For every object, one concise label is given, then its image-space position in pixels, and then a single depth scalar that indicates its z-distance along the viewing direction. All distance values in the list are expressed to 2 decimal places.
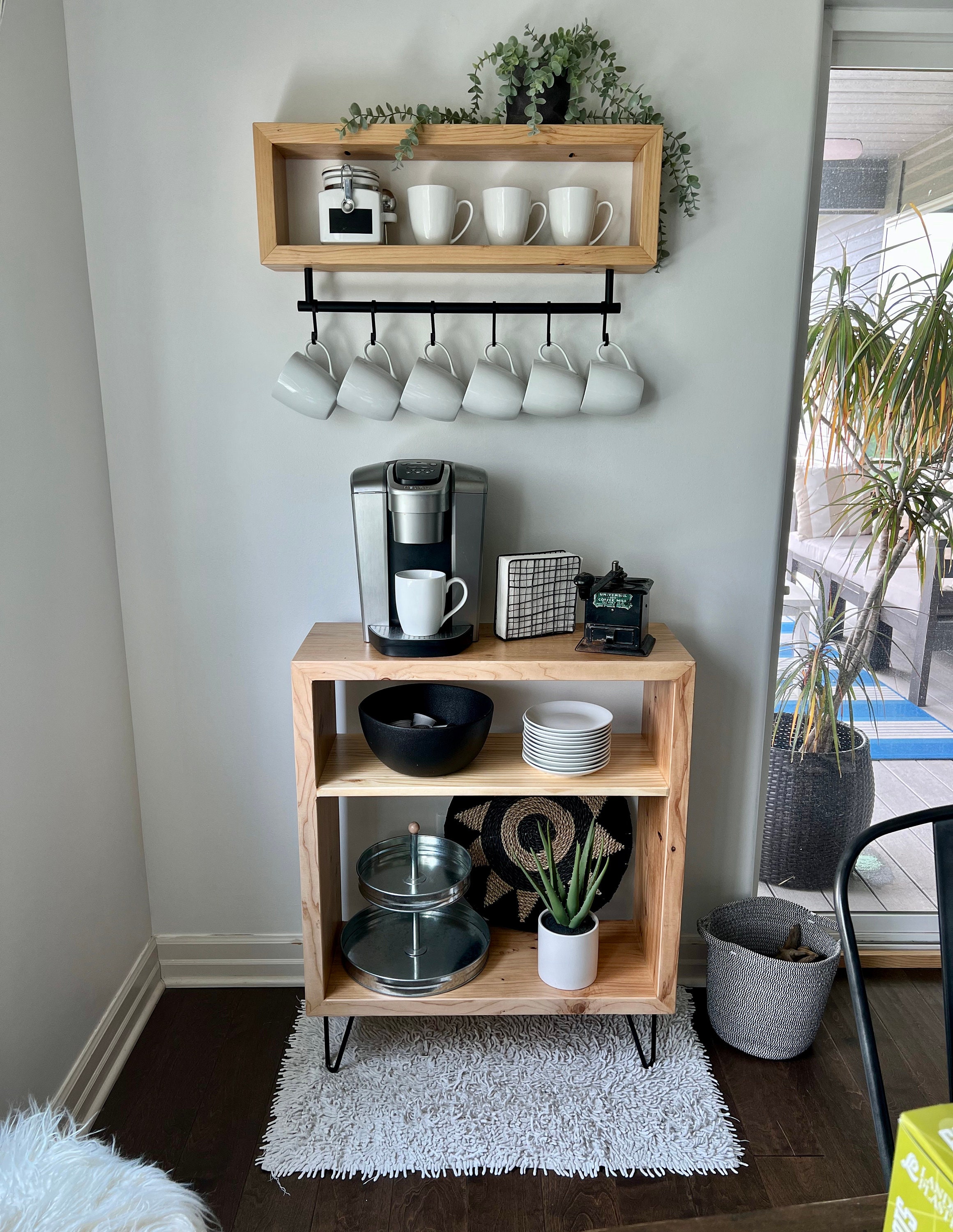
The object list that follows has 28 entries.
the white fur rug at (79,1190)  1.01
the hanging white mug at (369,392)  1.69
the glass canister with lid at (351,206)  1.61
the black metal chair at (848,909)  0.87
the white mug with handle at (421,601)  1.65
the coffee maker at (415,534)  1.68
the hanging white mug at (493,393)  1.70
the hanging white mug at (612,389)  1.72
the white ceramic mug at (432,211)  1.61
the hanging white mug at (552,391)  1.71
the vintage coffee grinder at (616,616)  1.68
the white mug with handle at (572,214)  1.62
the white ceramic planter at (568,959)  1.76
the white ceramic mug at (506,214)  1.61
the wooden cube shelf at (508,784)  1.65
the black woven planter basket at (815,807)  2.08
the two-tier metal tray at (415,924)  1.77
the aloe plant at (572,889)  1.78
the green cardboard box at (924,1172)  0.51
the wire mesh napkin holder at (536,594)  1.73
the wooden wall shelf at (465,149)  1.58
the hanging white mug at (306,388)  1.69
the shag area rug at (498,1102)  1.59
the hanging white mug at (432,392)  1.70
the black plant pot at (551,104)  1.60
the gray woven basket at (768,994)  1.79
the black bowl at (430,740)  1.65
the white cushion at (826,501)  1.95
